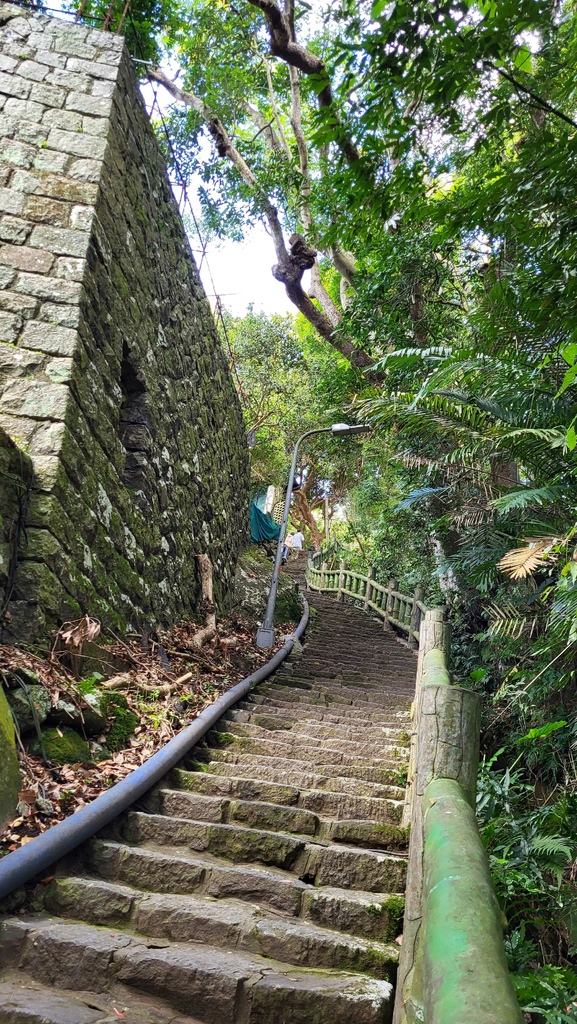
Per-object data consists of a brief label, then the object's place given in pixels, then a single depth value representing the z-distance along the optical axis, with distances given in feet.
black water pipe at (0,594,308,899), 7.47
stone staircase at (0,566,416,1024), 6.81
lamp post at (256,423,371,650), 28.53
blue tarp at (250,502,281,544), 52.11
